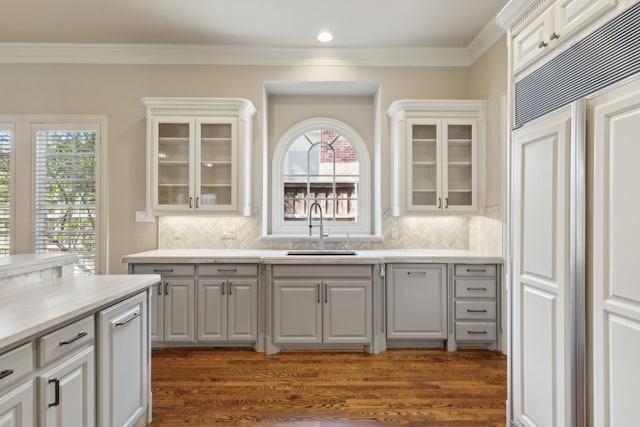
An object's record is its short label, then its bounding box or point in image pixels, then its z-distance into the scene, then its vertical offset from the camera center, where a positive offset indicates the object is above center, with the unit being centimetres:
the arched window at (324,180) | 429 +43
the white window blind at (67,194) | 382 +24
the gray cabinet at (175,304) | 334 -79
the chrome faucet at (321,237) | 382 -21
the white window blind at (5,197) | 383 +20
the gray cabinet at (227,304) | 334 -79
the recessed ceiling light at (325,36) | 355 +177
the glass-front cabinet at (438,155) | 365 +62
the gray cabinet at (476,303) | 338 -79
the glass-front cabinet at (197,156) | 362 +61
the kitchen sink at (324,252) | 372 -36
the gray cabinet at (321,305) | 330 -79
